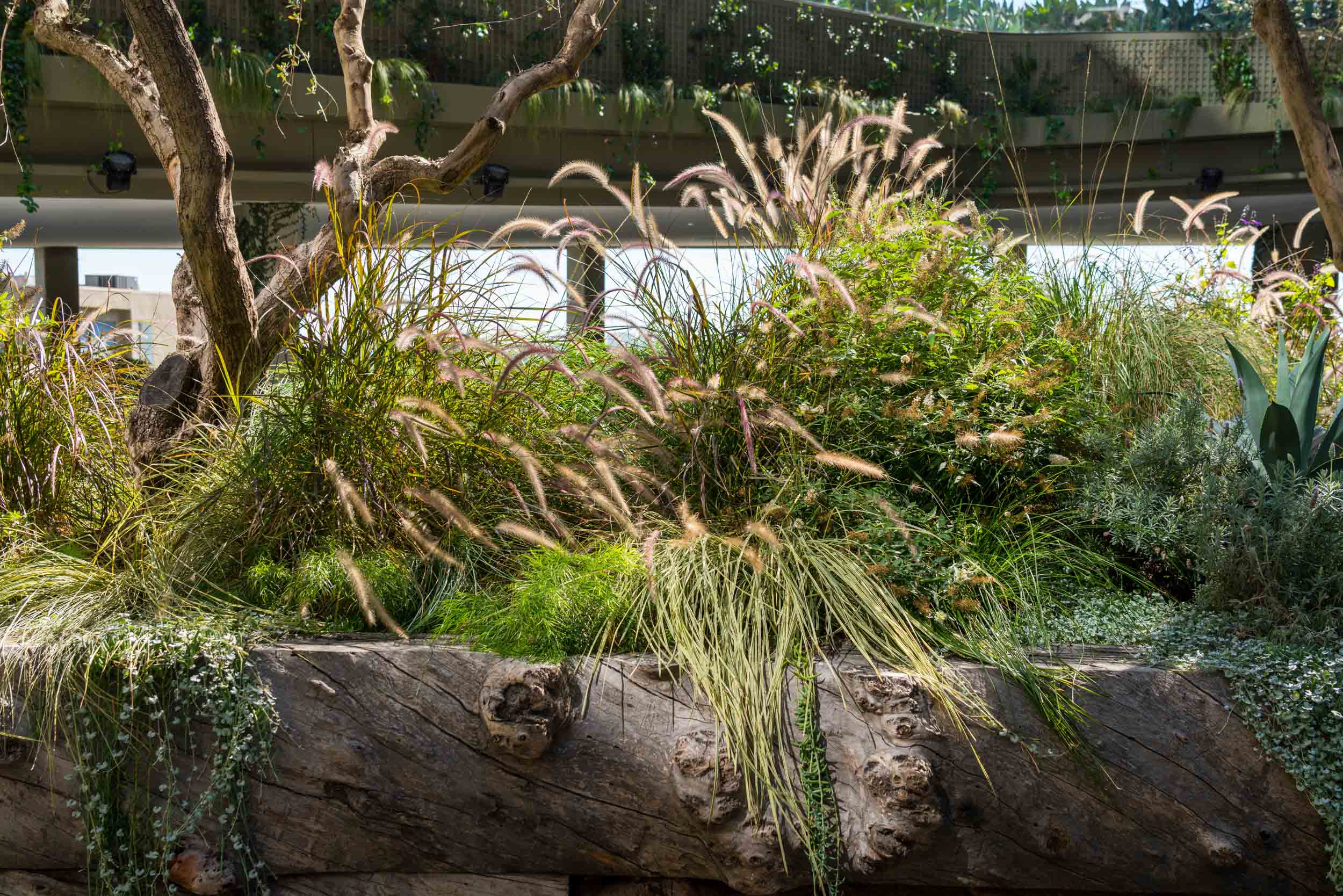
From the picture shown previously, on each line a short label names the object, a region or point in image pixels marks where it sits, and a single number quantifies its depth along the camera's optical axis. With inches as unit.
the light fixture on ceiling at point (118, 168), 259.4
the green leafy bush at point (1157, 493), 91.7
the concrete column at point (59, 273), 302.7
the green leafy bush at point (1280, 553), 83.0
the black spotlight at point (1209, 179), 332.5
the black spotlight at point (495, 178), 288.7
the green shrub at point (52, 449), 99.0
